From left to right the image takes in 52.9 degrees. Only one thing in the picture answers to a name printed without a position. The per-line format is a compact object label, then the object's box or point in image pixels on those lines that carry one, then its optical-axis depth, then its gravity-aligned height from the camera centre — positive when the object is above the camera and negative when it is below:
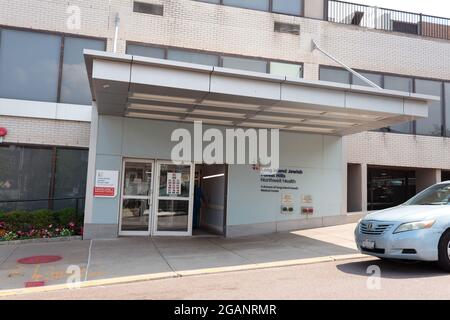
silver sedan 7.12 -0.50
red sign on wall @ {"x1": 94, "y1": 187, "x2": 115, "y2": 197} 11.86 +0.03
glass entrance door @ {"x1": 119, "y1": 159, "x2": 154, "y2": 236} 12.41 -0.10
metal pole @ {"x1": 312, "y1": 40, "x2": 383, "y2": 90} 15.43 +5.37
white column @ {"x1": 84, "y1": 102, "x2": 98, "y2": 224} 11.76 +0.59
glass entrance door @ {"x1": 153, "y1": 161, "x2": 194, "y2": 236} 12.65 -0.12
